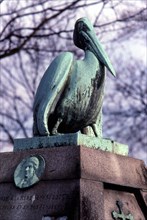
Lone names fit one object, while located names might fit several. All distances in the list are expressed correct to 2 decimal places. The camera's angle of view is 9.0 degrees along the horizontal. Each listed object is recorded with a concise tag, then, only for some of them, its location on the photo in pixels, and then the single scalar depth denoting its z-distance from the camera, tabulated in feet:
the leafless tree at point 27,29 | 60.19
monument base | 25.55
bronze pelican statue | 28.88
